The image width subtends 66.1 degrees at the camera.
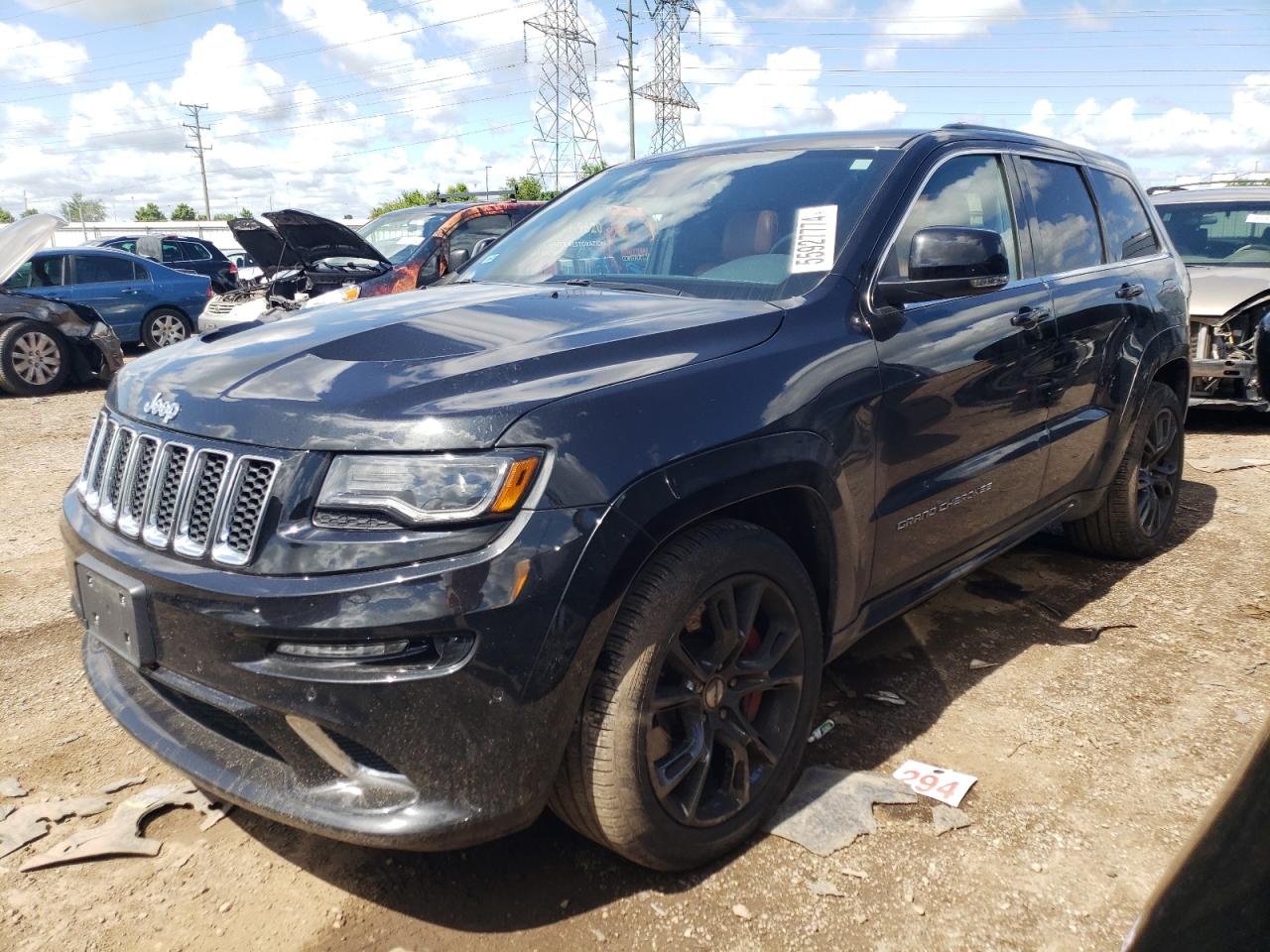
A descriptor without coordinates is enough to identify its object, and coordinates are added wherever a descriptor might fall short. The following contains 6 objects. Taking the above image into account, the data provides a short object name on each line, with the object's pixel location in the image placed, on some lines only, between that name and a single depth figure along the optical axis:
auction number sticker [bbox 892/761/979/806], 2.70
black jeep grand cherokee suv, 1.87
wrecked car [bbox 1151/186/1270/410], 7.28
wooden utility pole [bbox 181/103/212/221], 75.82
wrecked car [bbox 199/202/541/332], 9.29
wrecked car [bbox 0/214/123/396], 10.30
